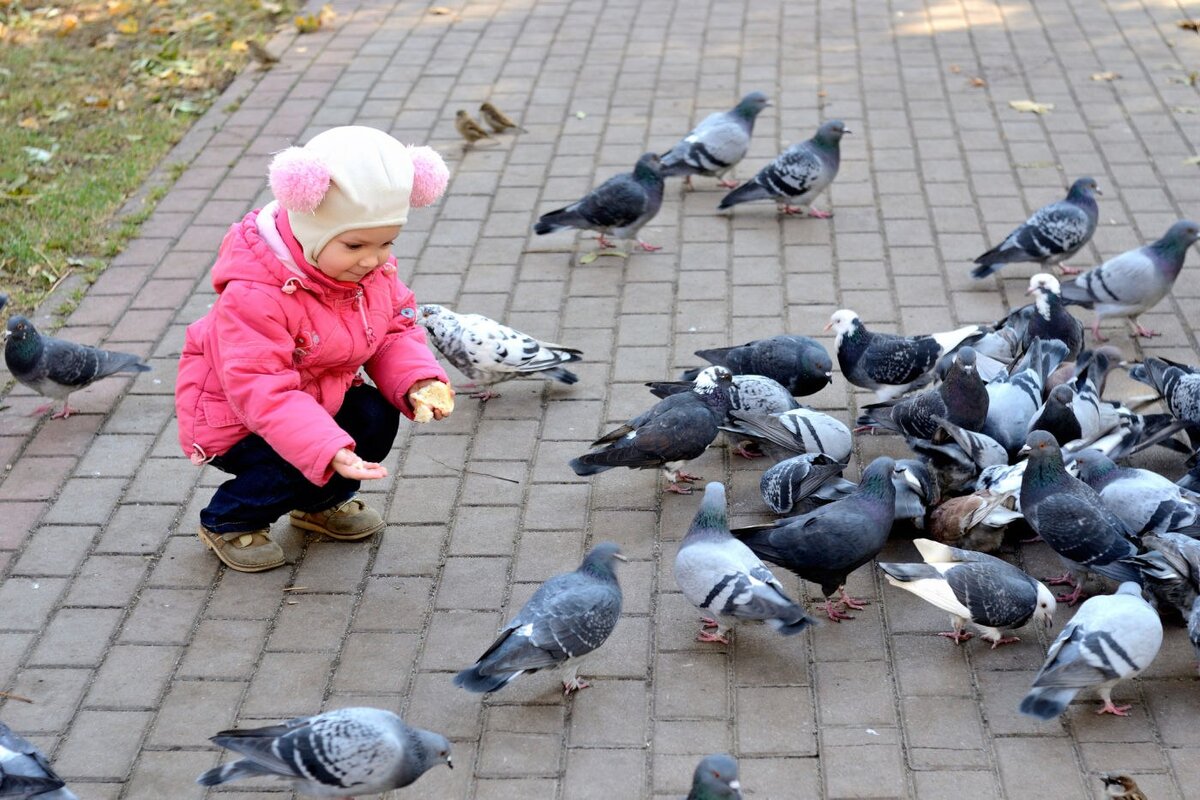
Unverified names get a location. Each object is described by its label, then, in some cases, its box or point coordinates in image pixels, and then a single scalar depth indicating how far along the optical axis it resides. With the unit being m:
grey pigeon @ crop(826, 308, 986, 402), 5.48
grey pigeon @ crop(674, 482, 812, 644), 4.02
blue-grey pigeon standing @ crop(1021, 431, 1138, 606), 4.22
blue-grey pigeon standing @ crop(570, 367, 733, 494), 4.93
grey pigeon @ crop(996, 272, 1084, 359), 5.70
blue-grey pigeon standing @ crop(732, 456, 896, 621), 4.23
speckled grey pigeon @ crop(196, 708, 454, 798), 3.42
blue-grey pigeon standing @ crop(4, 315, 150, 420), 5.50
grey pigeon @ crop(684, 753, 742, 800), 3.25
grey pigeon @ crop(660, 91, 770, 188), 7.70
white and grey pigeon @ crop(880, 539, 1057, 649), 4.05
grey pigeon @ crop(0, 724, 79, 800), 3.34
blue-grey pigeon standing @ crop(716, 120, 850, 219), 7.34
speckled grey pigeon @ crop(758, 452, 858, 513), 4.71
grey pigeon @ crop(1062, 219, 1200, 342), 6.04
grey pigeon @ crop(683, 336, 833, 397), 5.43
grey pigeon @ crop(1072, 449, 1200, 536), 4.38
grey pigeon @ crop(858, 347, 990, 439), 4.90
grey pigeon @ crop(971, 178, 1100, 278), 6.52
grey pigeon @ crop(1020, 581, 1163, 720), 3.72
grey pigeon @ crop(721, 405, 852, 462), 4.97
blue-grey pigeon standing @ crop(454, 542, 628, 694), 3.81
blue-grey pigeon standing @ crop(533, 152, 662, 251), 6.94
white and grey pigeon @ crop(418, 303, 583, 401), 5.65
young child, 3.95
